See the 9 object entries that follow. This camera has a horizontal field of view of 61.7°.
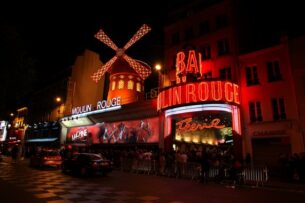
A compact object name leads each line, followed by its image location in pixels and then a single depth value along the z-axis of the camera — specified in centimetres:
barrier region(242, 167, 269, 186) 1207
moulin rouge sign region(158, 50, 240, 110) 1605
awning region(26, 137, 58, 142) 3541
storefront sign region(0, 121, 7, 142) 5489
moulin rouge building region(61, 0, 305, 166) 1605
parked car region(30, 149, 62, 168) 1782
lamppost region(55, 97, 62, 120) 3609
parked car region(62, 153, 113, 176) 1341
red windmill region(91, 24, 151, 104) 2830
